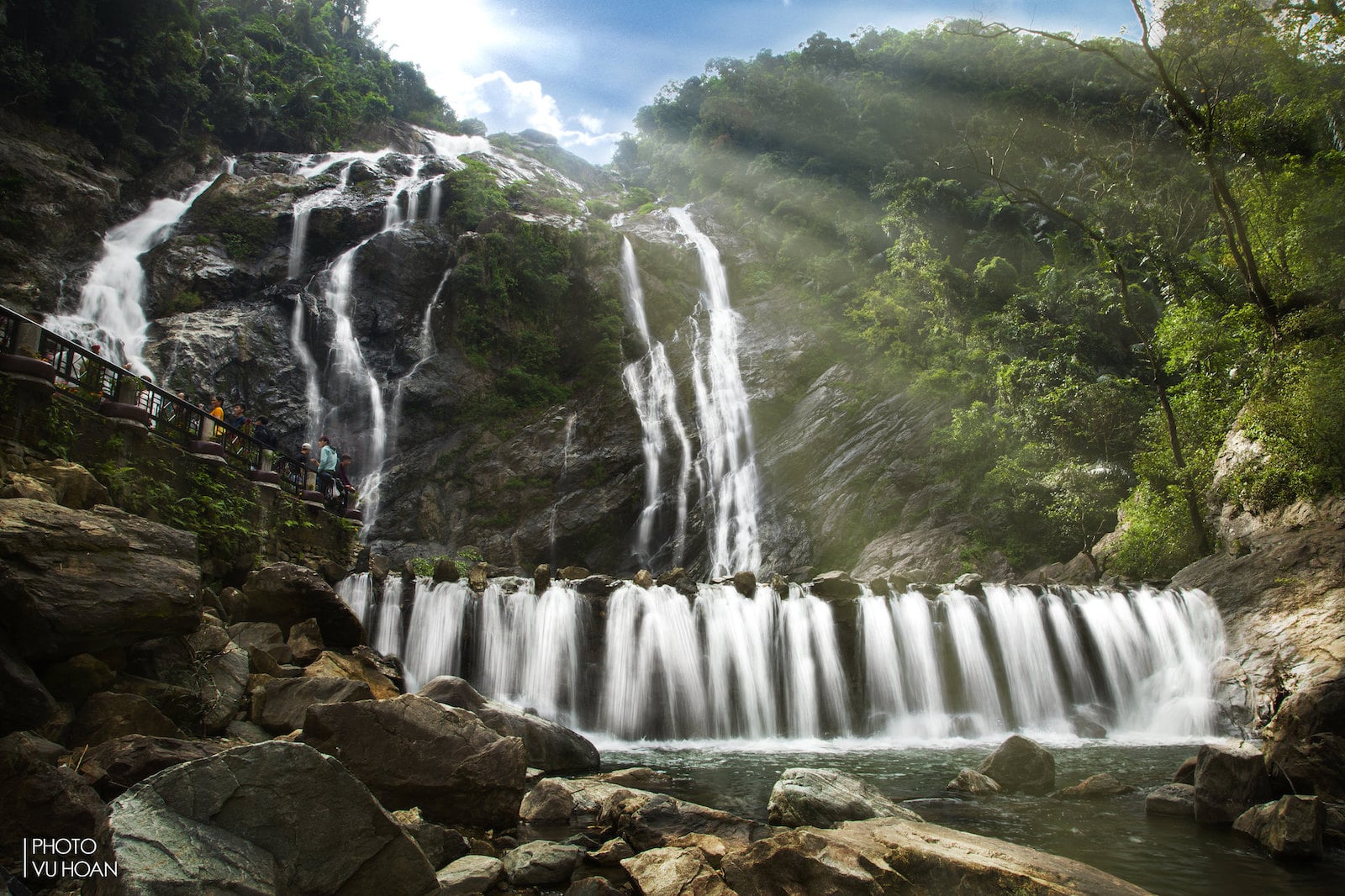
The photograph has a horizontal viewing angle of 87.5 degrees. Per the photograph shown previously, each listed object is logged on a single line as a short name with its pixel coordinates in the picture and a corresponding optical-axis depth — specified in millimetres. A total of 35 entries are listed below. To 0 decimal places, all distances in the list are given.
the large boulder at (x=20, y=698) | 5500
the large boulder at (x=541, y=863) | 5223
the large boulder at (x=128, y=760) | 4938
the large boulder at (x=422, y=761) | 6289
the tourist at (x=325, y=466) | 18562
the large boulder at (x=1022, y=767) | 9008
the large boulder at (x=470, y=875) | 4787
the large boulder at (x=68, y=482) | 8805
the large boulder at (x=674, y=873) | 4785
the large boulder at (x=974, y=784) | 8766
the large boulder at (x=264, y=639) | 10109
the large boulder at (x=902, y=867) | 4102
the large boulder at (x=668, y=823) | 6094
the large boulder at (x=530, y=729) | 9250
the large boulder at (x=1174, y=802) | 7422
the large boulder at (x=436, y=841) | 5270
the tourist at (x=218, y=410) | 15773
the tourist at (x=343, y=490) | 19531
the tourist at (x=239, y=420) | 16266
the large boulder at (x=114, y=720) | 5941
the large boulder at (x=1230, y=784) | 7066
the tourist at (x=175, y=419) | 12523
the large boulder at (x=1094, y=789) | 8523
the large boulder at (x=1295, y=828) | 5855
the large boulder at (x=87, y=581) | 6082
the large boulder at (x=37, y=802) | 4086
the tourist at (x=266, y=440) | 15664
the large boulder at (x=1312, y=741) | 7117
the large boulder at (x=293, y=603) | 11633
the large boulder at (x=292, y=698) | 7926
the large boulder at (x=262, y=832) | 3480
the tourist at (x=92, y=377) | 10898
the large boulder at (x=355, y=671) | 9703
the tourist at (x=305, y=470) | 17828
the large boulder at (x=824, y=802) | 6547
